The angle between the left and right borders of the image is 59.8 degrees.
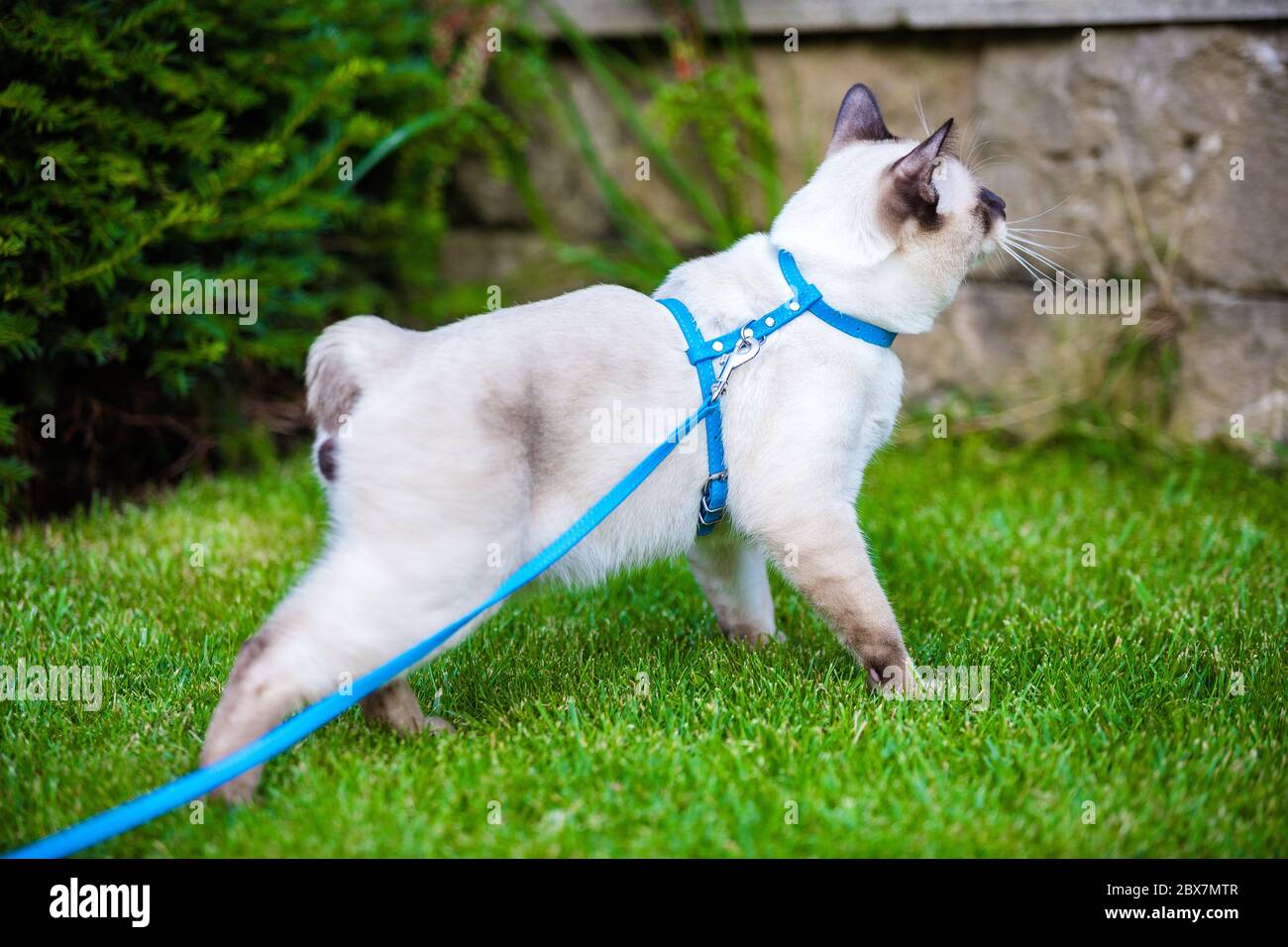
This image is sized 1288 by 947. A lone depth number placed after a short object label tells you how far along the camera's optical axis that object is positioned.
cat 2.04
